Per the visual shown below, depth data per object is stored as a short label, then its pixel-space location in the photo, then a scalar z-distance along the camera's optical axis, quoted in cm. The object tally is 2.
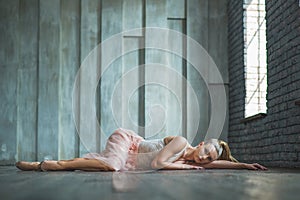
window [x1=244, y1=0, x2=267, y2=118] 666
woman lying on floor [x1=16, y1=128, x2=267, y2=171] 422
